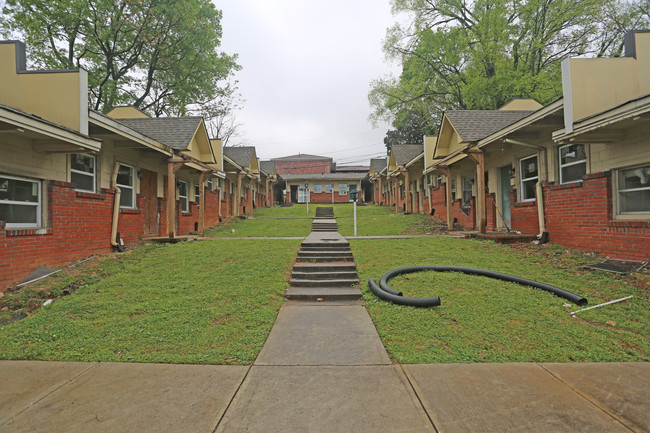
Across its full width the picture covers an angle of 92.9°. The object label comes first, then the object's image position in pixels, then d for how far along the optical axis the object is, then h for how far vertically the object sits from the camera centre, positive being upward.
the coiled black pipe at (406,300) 4.70 -1.34
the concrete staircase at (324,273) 5.72 -1.26
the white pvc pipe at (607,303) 4.51 -1.41
